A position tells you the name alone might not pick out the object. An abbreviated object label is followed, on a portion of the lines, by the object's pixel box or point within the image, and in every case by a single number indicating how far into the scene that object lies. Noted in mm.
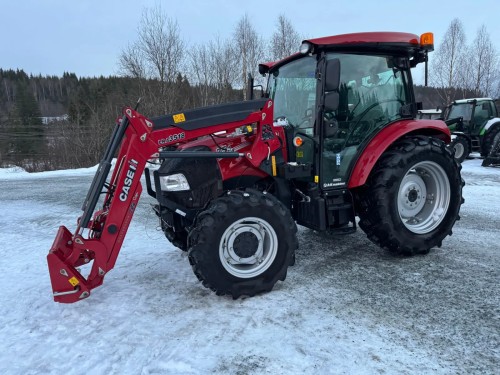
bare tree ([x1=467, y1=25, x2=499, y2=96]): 25312
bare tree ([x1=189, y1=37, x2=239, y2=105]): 20969
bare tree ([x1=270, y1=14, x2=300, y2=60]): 23359
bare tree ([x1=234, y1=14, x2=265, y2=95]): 22094
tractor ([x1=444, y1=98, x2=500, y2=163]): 13055
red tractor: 2939
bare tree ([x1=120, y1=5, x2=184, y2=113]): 18625
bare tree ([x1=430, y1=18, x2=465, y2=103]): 25359
